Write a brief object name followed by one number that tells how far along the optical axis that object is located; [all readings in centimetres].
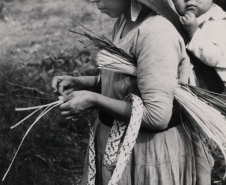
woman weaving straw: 177
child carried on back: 190
